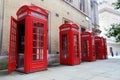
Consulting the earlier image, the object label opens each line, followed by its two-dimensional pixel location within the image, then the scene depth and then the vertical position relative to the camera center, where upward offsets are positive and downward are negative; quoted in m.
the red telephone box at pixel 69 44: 4.27 +0.03
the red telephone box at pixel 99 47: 6.95 -0.22
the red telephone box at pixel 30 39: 2.91 +0.23
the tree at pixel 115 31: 6.79 +1.18
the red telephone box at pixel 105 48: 7.23 -0.33
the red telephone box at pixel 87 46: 5.73 -0.11
